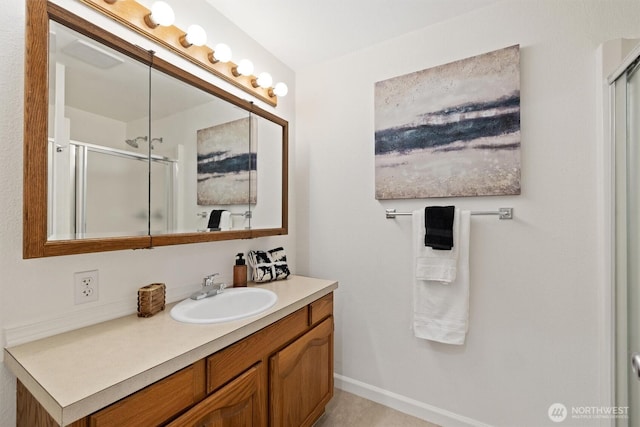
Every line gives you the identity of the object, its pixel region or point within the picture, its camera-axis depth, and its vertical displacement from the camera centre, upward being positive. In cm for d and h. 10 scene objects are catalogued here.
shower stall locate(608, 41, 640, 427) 111 -5
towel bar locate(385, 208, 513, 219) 147 +1
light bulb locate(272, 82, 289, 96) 186 +83
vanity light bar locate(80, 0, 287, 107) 112 +81
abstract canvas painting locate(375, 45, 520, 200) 146 +48
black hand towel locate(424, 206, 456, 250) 152 -6
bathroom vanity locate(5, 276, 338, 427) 69 -46
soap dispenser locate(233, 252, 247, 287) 159 -33
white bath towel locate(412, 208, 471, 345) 153 -48
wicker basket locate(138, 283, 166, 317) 112 -34
